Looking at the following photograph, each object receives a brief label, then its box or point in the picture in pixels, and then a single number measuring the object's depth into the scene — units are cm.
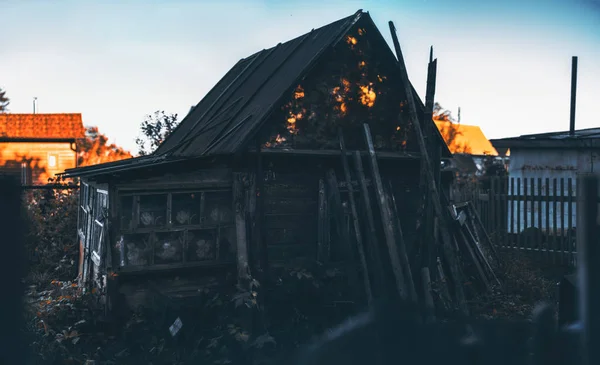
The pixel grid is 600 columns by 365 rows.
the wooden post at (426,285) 808
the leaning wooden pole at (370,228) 862
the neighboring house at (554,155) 1505
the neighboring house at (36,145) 2967
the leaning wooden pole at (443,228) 820
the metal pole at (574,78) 1902
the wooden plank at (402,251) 804
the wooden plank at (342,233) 869
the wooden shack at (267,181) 805
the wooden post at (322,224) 918
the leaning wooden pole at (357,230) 846
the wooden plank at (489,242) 1109
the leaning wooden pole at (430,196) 827
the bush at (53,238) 1229
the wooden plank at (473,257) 977
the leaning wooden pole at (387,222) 814
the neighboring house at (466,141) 4006
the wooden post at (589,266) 191
